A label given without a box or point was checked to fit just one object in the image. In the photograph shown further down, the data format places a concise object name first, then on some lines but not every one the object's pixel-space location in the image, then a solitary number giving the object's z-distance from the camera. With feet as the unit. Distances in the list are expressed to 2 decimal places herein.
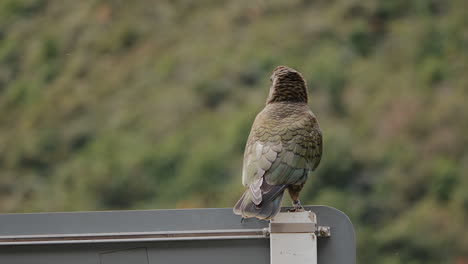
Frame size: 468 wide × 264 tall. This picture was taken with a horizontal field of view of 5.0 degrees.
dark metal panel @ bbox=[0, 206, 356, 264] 34.36
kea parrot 36.10
